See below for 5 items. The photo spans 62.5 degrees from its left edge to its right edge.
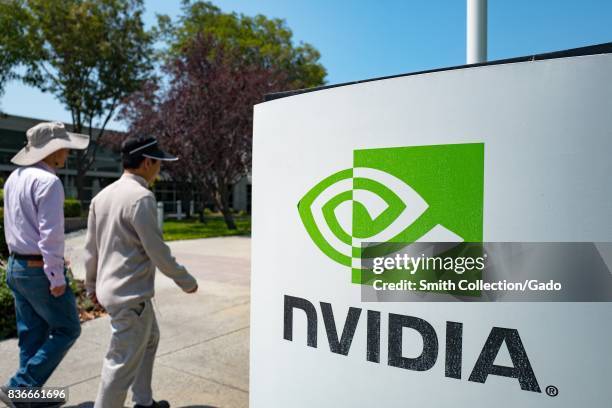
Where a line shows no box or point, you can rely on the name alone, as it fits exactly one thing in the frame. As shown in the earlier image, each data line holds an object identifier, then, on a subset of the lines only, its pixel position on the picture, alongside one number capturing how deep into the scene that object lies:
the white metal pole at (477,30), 3.18
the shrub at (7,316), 5.26
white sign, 1.73
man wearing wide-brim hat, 3.37
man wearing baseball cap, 2.99
